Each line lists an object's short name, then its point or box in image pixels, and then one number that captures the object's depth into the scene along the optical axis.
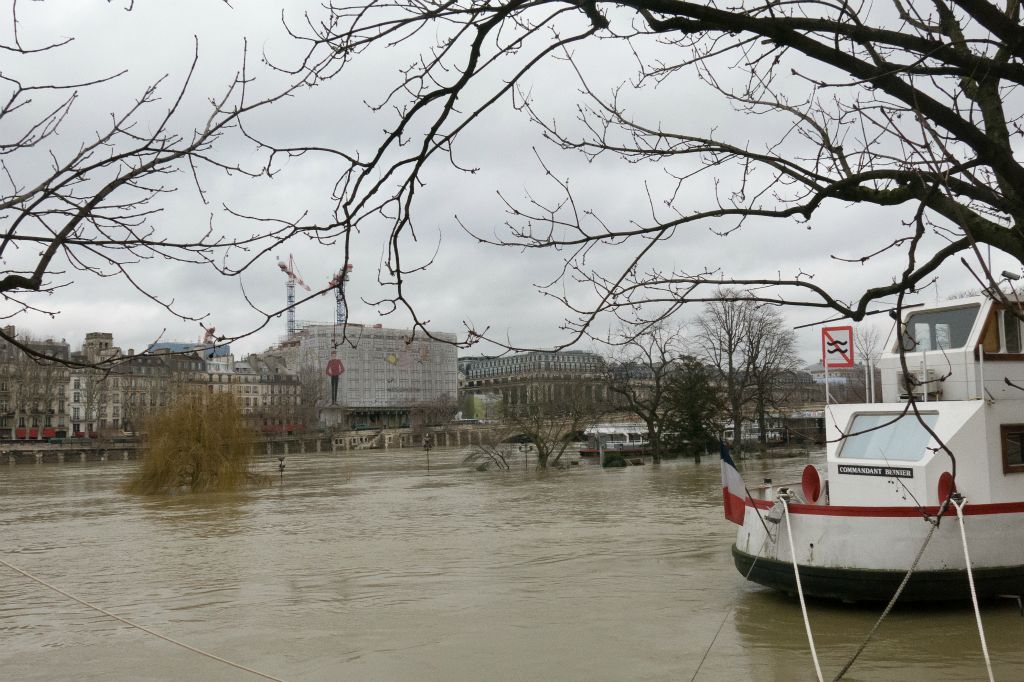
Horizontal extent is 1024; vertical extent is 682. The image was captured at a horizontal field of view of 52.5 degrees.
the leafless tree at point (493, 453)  55.03
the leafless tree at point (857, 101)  4.33
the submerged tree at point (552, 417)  53.81
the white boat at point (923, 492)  11.66
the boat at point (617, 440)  60.78
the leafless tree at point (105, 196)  4.59
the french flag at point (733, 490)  12.61
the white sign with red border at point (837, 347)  13.67
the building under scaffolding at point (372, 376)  178.50
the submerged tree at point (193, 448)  39.81
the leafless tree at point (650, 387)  54.66
